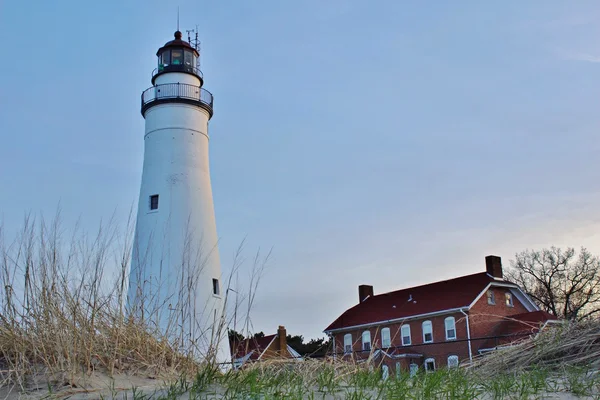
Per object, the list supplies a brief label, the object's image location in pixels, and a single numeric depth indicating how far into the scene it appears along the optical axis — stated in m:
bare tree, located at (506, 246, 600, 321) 42.72
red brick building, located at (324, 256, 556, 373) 34.31
